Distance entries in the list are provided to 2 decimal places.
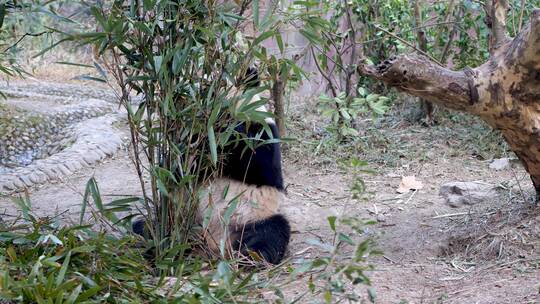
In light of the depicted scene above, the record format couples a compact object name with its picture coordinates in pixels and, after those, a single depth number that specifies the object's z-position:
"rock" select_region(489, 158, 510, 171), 9.82
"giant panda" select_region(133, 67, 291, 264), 7.08
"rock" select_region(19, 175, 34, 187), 10.37
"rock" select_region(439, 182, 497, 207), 8.27
